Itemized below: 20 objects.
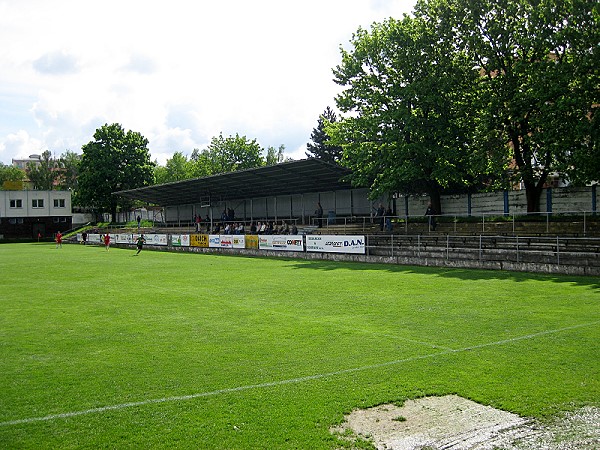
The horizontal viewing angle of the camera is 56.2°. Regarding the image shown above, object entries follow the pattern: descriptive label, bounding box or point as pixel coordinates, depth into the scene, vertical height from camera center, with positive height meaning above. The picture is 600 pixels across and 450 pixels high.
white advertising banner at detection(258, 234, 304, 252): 37.44 -1.21
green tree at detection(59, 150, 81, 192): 125.36 +12.61
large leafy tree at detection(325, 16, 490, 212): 33.19 +6.91
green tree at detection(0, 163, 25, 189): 122.00 +12.25
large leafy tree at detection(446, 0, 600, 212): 26.20 +7.04
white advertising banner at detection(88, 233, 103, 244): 66.87 -1.09
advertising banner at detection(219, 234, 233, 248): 44.50 -1.18
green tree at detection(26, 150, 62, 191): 119.25 +12.21
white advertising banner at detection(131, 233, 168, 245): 53.81 -1.10
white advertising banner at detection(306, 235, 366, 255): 32.88 -1.23
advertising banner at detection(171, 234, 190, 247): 50.34 -1.17
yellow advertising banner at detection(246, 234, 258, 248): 41.64 -1.15
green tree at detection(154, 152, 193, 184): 109.37 +11.50
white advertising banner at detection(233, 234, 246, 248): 42.84 -1.17
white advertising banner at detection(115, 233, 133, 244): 59.83 -1.04
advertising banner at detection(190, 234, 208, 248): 47.84 -1.14
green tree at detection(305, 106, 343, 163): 78.50 +11.48
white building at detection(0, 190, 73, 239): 82.50 +2.63
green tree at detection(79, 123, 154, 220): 83.81 +9.43
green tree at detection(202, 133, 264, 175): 91.88 +11.81
